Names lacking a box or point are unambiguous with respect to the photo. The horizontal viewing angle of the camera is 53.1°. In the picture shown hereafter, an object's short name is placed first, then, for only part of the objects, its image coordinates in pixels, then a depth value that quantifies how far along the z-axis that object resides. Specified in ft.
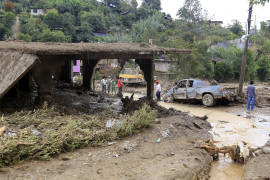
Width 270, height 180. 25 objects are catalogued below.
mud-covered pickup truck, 46.95
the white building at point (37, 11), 204.13
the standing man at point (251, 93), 44.42
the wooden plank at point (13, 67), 21.95
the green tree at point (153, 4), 275.75
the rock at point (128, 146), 21.64
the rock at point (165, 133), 26.15
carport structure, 22.73
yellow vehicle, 77.41
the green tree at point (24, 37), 125.65
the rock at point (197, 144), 23.94
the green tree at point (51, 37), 131.71
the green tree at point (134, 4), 248.83
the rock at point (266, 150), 22.49
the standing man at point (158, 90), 50.94
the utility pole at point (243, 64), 51.25
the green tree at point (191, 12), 156.56
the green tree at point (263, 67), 92.79
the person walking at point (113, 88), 67.04
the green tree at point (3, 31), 134.19
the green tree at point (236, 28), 179.27
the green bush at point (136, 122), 24.11
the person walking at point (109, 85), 66.23
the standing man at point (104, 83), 62.64
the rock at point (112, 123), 24.41
